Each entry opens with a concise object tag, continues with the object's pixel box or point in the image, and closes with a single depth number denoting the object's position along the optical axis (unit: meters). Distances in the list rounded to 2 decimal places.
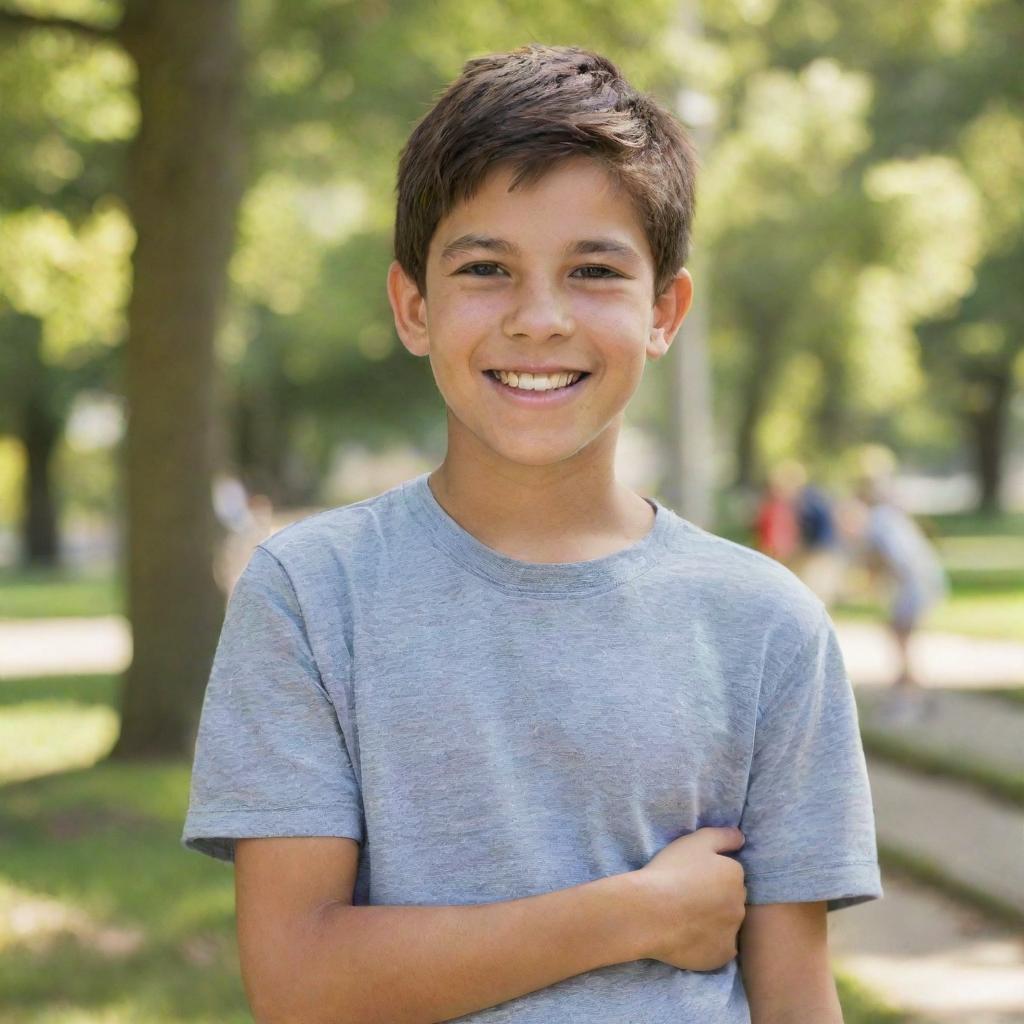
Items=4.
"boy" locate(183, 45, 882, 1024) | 1.92
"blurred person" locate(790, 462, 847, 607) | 23.30
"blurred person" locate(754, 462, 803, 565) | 21.95
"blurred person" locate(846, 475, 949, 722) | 12.27
